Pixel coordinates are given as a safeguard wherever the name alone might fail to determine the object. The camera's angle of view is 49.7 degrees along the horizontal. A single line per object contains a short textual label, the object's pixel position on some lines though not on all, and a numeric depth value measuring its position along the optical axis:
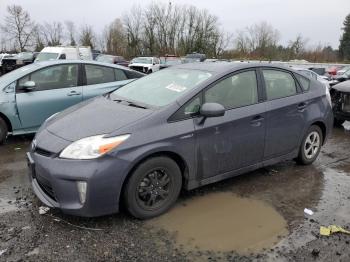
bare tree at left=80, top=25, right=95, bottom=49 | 61.16
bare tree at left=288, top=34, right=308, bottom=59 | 51.53
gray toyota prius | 3.49
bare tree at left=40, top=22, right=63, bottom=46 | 64.38
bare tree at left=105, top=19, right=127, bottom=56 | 59.94
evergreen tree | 63.78
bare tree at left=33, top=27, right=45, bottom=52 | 61.98
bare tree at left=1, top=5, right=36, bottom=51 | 61.88
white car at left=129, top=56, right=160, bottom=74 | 27.27
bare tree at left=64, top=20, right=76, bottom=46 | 63.78
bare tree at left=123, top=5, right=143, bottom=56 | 58.41
